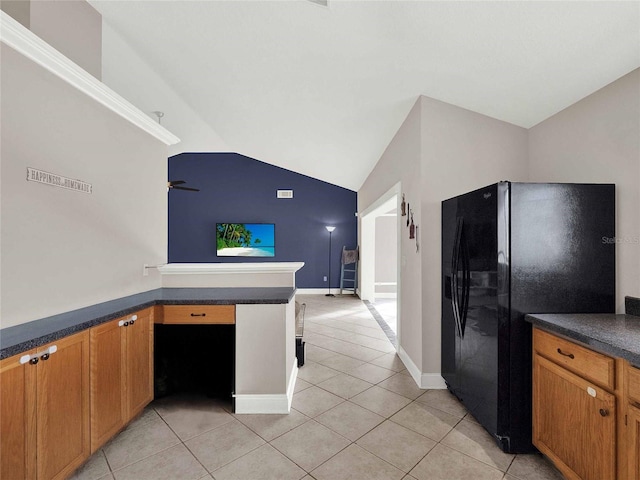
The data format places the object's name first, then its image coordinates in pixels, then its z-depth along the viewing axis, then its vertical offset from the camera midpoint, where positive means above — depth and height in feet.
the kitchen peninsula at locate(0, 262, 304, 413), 7.85 -2.06
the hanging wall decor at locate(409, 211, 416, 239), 10.45 +0.35
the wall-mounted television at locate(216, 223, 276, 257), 27.14 +0.13
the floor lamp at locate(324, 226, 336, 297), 26.66 +0.90
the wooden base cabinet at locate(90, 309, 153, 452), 6.07 -2.74
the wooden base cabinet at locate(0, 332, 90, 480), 4.44 -2.59
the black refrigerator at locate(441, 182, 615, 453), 6.48 -0.61
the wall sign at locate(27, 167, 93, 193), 5.96 +1.19
